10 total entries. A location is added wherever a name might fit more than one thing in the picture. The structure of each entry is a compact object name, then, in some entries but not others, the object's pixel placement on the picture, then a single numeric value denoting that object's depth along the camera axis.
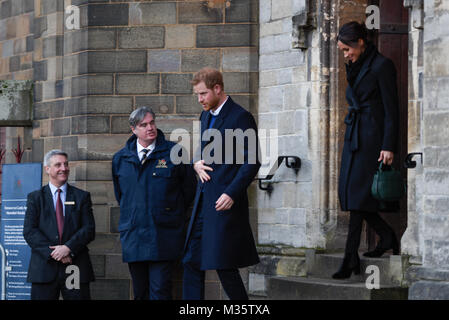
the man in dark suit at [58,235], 16.67
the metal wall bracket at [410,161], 16.05
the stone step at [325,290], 15.64
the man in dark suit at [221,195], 14.41
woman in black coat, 15.86
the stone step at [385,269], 16.30
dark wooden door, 18.72
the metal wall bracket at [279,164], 19.23
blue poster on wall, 21.22
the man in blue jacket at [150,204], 15.87
